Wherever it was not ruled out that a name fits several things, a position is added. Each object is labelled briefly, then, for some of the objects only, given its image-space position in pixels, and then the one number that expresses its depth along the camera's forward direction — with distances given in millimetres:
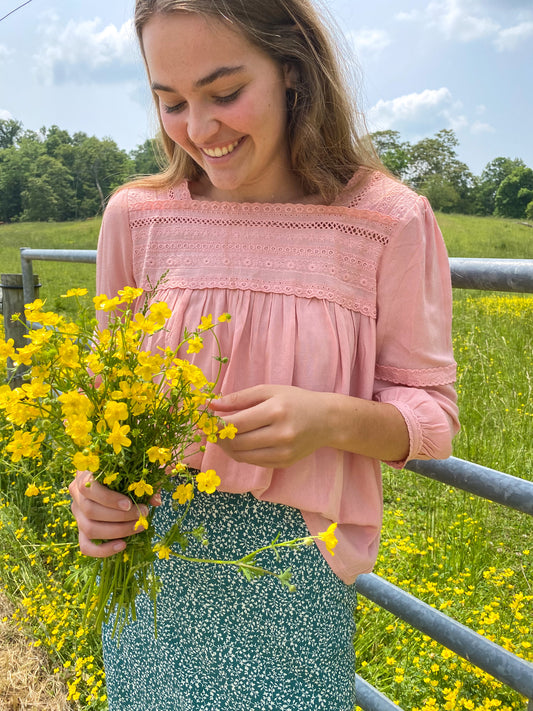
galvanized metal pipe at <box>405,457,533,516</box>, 1160
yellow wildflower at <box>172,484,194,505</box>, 839
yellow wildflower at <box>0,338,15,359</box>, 831
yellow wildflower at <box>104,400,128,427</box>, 751
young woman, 1024
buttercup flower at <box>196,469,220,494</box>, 833
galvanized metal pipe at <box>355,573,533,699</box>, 1213
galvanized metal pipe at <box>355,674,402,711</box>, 1580
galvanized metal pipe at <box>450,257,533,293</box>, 1051
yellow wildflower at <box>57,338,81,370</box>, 810
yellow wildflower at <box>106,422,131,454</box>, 754
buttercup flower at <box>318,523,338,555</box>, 842
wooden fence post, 3500
